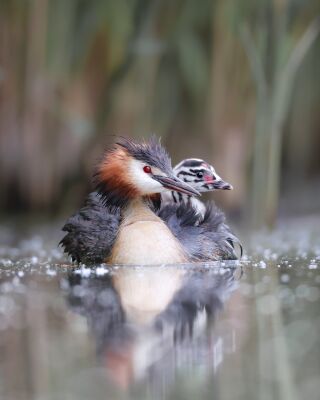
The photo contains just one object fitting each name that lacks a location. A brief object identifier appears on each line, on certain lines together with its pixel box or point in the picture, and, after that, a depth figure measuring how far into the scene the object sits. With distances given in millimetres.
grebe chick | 14320
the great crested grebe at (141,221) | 12023
